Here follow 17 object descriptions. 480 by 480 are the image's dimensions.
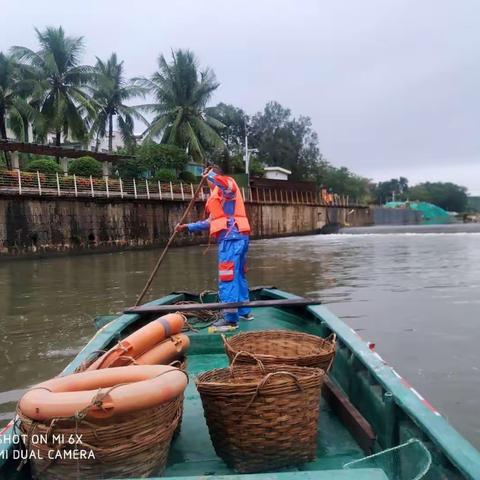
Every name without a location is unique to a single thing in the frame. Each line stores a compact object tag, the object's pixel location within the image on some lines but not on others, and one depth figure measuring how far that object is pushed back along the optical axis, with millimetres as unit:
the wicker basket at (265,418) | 2066
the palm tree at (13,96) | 26531
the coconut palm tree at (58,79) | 27594
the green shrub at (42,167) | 23552
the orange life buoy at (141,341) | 2324
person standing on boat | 4500
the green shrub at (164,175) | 28203
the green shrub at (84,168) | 25062
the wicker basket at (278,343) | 2951
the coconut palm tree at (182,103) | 31578
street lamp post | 37172
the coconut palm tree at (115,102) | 32125
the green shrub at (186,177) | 30484
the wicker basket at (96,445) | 1728
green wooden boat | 1853
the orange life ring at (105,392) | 1697
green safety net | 74412
